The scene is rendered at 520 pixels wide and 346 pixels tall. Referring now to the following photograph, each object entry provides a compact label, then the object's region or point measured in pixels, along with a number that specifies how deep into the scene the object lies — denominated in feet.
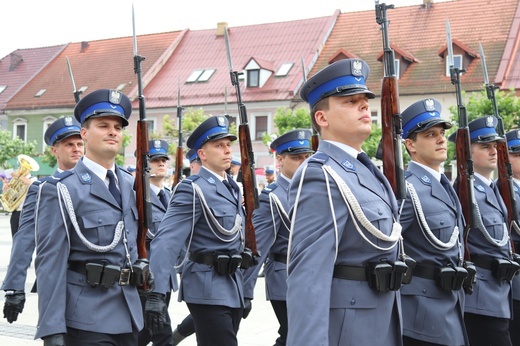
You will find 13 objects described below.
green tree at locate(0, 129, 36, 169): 138.92
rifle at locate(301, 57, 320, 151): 24.81
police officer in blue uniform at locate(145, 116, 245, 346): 18.17
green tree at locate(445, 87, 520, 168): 82.43
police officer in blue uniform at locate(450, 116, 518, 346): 17.69
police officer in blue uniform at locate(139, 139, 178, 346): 20.43
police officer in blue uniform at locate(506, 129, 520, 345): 20.26
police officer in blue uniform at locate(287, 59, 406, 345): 10.69
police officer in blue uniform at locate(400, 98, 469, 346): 15.10
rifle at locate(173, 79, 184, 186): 33.51
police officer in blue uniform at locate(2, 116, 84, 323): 17.83
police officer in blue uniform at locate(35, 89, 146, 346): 14.49
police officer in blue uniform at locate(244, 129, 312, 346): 21.12
